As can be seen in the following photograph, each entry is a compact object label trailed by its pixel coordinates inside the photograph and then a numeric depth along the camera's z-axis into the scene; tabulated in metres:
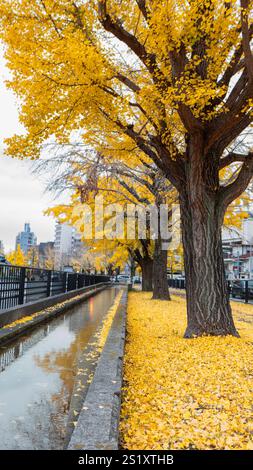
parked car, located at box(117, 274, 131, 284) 75.06
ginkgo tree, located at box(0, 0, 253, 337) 7.17
